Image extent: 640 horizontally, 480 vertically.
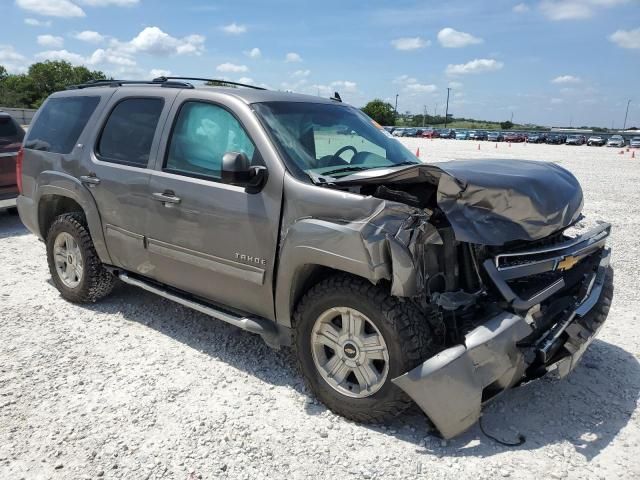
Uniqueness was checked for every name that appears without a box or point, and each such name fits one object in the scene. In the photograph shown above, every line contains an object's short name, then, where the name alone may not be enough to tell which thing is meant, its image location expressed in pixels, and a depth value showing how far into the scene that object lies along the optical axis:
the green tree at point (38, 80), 68.72
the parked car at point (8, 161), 7.97
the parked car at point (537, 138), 61.06
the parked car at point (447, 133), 68.25
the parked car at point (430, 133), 67.79
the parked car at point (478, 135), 64.44
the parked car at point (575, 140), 58.16
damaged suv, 2.86
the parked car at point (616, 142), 54.25
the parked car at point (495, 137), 61.88
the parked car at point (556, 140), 59.39
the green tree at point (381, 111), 94.73
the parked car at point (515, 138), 60.43
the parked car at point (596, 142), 56.19
